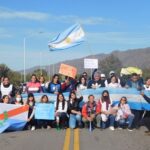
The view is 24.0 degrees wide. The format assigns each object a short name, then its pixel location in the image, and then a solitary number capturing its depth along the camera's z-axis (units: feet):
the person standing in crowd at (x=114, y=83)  39.90
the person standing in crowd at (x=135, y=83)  39.43
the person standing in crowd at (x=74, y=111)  37.39
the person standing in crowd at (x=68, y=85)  41.21
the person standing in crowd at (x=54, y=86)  39.62
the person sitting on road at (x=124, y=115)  36.67
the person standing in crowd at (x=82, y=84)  40.96
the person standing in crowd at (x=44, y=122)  37.82
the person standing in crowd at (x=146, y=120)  35.74
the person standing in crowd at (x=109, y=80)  40.38
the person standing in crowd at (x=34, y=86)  40.42
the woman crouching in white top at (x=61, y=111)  37.39
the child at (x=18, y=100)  38.11
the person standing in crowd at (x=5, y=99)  37.03
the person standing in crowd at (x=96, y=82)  40.64
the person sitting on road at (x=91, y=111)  36.85
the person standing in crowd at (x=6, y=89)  38.79
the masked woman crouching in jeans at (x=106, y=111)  36.88
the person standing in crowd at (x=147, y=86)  40.04
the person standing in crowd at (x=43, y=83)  40.62
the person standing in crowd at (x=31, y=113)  37.24
